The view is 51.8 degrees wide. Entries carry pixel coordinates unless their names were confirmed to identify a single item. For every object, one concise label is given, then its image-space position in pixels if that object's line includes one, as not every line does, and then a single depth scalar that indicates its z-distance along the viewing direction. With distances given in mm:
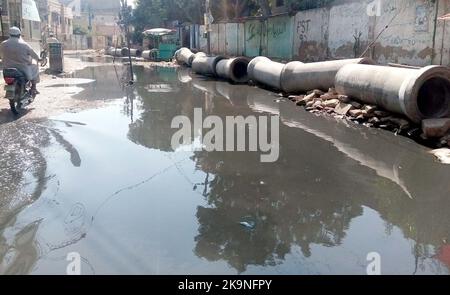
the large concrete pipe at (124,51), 41119
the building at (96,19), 73062
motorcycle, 9202
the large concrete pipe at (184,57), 27402
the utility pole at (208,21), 31000
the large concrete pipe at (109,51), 44828
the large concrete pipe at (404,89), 7624
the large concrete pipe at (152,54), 36344
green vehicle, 36219
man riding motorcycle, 9648
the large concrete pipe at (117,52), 40853
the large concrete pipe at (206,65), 20031
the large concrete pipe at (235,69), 17641
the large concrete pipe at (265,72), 13922
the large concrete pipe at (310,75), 11527
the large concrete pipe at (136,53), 43647
